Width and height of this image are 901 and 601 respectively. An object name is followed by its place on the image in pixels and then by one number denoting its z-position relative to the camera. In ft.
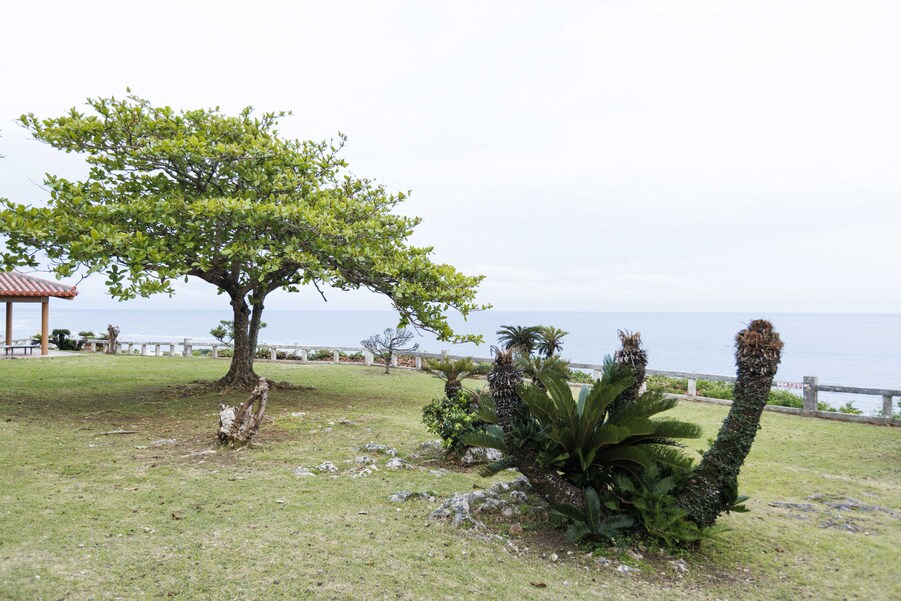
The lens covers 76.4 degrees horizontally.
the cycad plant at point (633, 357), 19.16
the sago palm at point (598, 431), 17.89
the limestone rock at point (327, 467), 24.63
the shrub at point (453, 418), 26.65
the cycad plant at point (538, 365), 24.36
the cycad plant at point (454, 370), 30.98
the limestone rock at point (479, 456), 27.07
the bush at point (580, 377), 64.28
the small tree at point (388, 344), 69.86
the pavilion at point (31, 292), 74.43
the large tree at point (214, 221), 36.81
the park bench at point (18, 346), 75.10
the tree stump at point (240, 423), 28.30
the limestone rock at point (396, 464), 25.72
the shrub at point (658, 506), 16.99
